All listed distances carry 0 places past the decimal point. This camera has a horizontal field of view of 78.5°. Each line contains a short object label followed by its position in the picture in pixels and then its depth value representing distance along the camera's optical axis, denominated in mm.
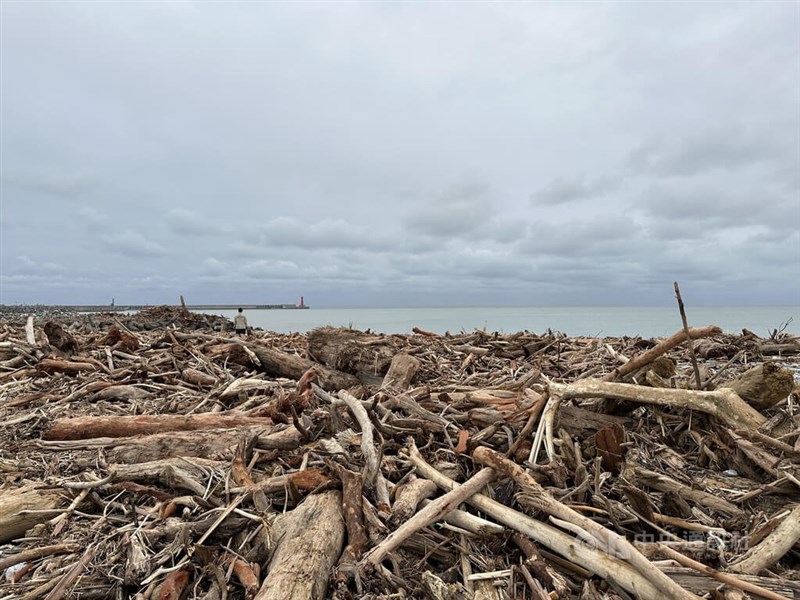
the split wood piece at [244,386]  6594
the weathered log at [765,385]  4266
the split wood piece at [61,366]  7453
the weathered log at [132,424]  5008
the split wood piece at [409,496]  3301
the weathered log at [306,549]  2746
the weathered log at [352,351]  7227
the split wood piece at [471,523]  3170
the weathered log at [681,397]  4035
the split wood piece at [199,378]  7246
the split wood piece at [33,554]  3270
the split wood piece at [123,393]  6559
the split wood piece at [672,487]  3439
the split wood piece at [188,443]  4453
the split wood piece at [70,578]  2953
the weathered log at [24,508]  3629
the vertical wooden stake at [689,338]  3952
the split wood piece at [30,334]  8539
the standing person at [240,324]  15921
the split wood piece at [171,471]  3963
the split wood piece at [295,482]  3707
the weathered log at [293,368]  7211
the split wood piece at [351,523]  2908
